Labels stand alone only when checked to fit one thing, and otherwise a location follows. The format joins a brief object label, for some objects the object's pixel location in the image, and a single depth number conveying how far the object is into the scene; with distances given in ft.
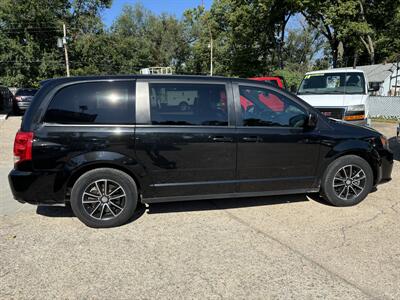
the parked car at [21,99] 60.59
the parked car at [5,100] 67.62
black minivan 12.80
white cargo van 27.66
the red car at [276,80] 41.41
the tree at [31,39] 106.73
